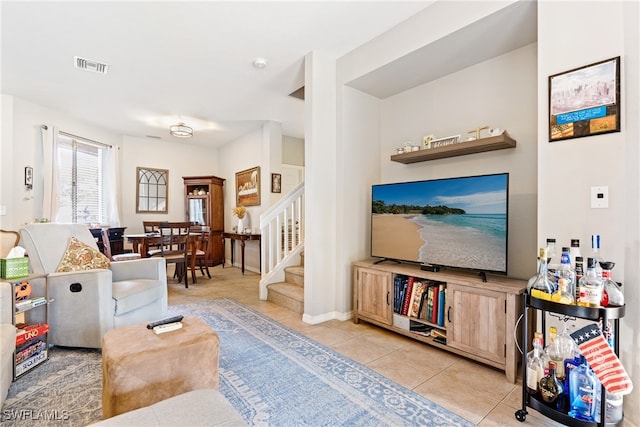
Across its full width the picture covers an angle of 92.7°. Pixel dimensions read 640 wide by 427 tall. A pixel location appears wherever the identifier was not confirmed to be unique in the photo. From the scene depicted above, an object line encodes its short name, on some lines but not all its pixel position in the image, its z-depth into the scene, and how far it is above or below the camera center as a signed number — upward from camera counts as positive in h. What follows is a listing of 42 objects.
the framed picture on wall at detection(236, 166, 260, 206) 5.85 +0.50
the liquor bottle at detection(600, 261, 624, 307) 1.45 -0.37
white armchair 2.35 -0.68
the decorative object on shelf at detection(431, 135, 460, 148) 2.70 +0.65
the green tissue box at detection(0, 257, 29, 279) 2.05 -0.38
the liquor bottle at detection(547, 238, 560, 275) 1.66 -0.26
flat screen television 2.23 -0.08
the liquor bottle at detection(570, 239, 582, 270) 1.56 -0.19
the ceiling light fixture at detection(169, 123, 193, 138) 5.25 +1.41
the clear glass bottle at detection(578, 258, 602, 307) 1.44 -0.36
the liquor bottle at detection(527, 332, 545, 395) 1.59 -0.82
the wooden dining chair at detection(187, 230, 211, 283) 4.80 -0.70
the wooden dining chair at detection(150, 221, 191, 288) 4.45 -0.49
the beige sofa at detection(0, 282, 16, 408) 1.57 -0.68
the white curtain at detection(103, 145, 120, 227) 5.72 +0.44
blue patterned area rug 1.63 -1.10
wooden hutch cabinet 6.48 +0.13
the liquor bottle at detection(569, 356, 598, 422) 1.44 -0.86
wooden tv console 2.03 -0.75
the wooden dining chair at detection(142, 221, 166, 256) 4.63 -0.35
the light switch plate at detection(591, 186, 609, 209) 1.66 +0.09
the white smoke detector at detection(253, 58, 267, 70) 3.29 +1.64
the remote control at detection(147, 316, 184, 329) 1.75 -0.65
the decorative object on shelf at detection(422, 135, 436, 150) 2.87 +0.69
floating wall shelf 2.38 +0.54
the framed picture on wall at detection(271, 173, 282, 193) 5.69 +0.56
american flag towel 1.33 -0.67
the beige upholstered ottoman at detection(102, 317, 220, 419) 1.40 -0.75
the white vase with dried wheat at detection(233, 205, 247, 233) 5.90 -0.06
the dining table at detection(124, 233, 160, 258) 4.55 -0.44
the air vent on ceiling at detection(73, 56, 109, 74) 3.26 +1.61
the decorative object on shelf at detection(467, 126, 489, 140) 2.54 +0.70
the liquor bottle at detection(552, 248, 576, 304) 1.54 -0.30
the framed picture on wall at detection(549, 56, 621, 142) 1.64 +0.64
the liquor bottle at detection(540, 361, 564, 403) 1.52 -0.87
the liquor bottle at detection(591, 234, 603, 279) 1.47 -0.19
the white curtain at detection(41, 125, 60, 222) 4.55 +0.58
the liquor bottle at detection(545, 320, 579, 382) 1.56 -0.71
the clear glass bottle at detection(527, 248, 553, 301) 1.59 -0.38
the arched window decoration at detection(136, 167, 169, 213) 6.33 +0.45
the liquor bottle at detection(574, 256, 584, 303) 1.54 -0.28
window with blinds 5.04 +0.54
